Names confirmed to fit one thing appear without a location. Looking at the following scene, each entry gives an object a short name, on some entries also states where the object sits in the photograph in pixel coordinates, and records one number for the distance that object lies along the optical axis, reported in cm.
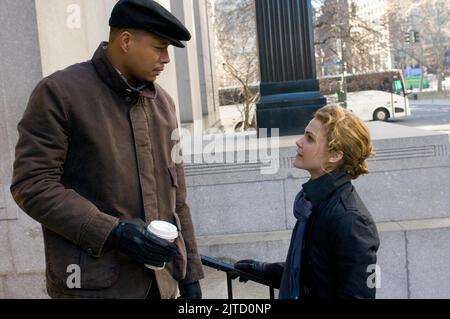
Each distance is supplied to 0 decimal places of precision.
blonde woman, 202
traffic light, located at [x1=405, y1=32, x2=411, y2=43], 4254
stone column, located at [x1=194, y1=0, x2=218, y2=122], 1861
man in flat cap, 185
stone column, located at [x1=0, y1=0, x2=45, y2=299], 445
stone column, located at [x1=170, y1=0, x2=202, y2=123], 1274
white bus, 2991
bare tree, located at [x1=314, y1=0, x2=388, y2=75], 2647
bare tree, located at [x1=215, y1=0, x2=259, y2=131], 2437
